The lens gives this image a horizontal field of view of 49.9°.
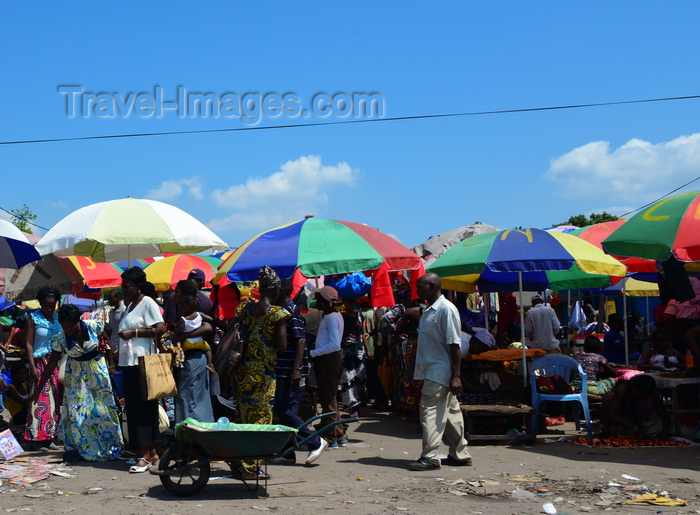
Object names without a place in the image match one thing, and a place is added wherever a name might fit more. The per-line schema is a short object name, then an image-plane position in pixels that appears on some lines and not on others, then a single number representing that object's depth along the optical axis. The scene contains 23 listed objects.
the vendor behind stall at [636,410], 9.01
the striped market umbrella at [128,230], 8.84
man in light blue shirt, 7.23
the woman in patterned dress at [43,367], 8.91
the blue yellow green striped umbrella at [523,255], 9.30
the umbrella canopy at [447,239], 16.14
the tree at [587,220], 43.75
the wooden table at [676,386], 9.07
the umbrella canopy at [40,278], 10.41
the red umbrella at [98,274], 14.02
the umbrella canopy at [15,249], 9.06
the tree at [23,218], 34.01
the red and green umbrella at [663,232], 7.75
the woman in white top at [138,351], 7.38
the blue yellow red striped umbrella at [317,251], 8.83
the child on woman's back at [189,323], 7.57
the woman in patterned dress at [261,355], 7.02
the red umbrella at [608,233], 11.60
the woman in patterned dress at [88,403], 7.73
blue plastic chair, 9.62
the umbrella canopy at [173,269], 14.07
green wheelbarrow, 5.99
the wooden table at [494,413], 8.87
